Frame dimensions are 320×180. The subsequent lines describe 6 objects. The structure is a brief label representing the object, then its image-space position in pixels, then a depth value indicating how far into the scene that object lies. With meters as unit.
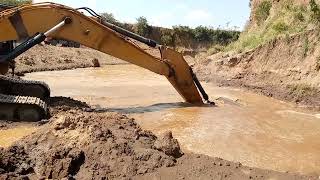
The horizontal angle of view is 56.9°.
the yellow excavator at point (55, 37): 5.77
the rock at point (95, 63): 17.77
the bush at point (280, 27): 11.80
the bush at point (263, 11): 15.59
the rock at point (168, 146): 4.14
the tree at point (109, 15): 35.64
